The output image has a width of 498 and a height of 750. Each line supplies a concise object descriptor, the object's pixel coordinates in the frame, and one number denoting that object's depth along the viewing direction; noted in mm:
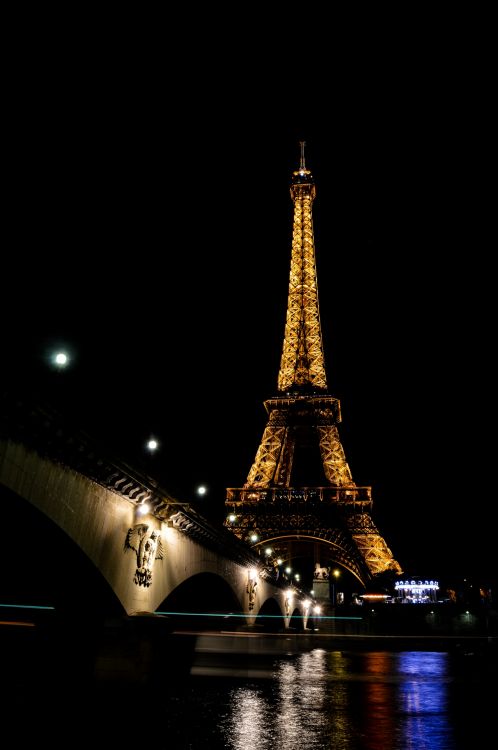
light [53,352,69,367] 11760
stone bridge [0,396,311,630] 11156
